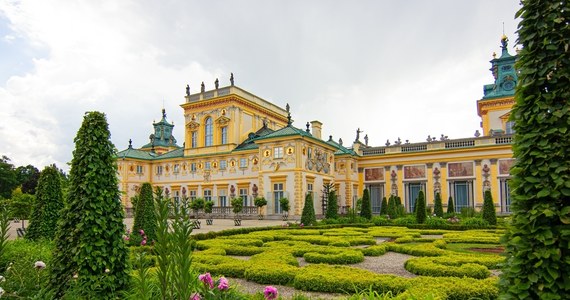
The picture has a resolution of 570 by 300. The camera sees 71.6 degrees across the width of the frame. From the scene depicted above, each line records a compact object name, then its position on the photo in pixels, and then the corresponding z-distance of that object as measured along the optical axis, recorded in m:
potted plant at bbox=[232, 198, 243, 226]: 30.16
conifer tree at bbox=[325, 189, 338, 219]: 24.22
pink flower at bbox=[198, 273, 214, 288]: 2.75
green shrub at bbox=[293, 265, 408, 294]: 6.50
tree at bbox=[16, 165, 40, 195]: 49.44
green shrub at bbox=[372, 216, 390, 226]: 22.68
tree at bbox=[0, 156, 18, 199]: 45.88
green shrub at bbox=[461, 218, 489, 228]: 19.69
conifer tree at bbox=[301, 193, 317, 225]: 21.45
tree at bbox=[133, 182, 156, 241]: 12.48
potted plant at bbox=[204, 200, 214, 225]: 33.53
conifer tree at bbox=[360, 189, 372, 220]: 25.11
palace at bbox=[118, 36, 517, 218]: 32.34
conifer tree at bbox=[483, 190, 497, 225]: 20.98
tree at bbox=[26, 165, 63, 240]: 11.52
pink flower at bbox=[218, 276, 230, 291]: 3.01
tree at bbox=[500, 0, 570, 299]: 3.23
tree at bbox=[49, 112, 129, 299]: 5.12
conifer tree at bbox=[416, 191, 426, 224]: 22.53
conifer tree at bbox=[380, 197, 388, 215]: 27.83
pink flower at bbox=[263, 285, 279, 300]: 3.53
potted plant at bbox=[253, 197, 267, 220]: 31.36
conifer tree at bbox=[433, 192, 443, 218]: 26.32
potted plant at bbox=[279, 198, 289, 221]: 30.14
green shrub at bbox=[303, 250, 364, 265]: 9.64
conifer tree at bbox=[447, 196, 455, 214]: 27.48
